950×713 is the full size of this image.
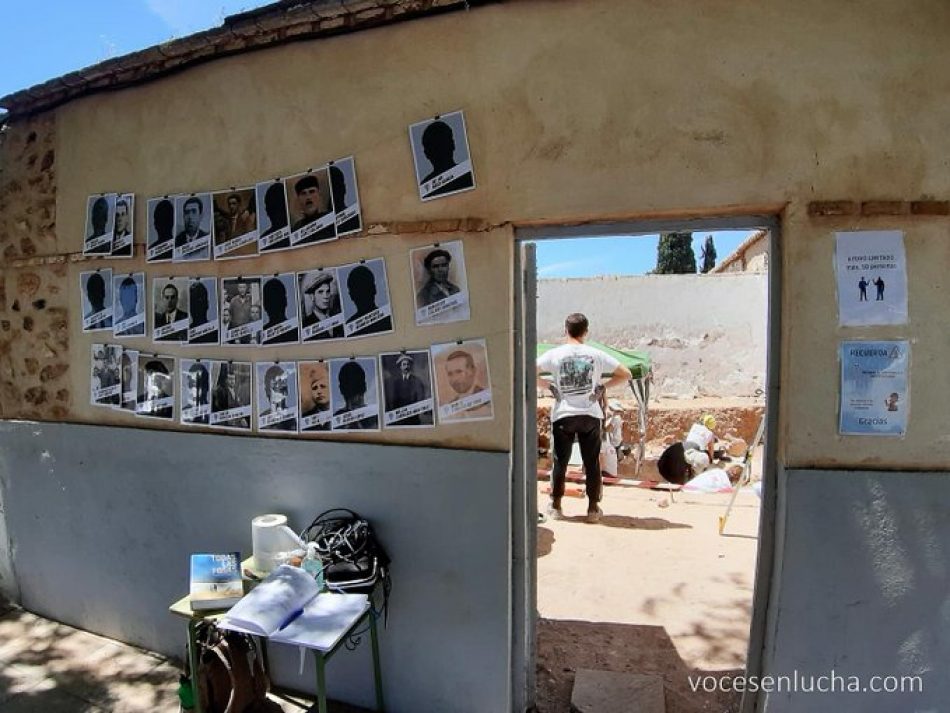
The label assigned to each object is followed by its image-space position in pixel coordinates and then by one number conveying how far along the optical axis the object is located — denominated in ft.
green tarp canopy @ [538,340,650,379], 28.60
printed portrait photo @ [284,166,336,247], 9.34
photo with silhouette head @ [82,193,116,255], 11.32
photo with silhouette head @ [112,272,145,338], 11.06
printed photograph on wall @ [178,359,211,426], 10.55
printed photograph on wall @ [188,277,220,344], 10.39
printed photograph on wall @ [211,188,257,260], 9.96
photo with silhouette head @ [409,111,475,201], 8.50
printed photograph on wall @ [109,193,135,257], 11.10
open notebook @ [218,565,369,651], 7.23
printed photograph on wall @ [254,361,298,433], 9.85
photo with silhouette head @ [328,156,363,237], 9.14
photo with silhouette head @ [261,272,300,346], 9.71
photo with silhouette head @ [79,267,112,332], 11.42
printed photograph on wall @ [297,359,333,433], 9.59
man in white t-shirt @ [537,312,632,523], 17.07
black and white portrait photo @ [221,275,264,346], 10.03
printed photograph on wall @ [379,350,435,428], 8.97
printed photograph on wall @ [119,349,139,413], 11.22
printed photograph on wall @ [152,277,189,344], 10.67
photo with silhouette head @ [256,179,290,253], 9.66
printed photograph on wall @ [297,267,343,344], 9.39
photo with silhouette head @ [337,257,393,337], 9.08
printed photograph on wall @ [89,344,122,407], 11.42
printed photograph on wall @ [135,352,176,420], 10.91
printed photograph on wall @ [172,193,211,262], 10.33
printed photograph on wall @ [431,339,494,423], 8.64
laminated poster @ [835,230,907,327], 7.45
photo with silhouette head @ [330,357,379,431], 9.29
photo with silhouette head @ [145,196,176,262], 10.68
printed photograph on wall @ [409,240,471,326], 8.64
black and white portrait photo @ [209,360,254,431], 10.21
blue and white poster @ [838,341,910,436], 7.48
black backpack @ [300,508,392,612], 8.61
